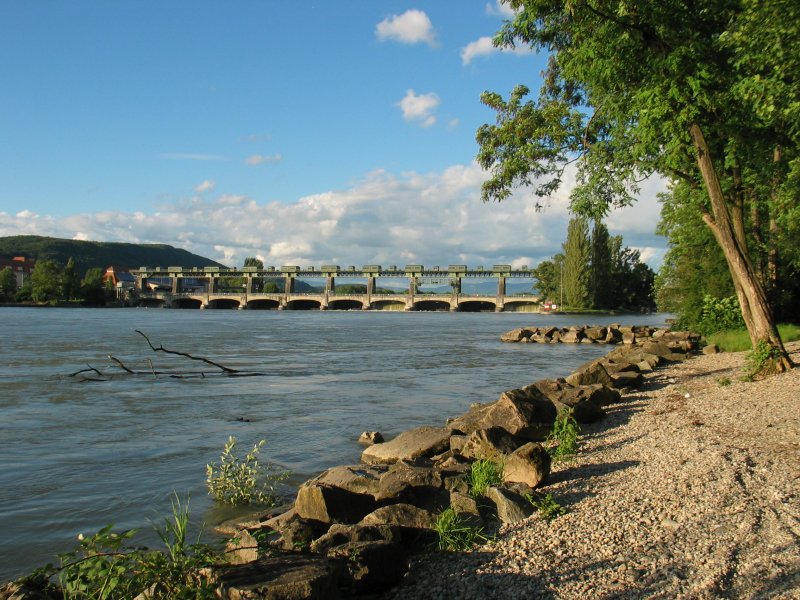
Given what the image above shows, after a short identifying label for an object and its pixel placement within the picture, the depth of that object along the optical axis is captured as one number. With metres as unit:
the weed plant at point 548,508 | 6.84
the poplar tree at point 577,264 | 108.94
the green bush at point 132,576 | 4.92
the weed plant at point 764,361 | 15.03
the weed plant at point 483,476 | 7.99
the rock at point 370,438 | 13.04
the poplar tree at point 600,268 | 111.75
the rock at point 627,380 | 17.28
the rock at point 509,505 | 6.88
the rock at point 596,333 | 50.25
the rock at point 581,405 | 12.58
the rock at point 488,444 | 9.72
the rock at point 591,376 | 16.78
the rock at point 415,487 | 7.87
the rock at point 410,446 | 11.16
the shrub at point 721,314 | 29.00
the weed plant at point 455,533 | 6.33
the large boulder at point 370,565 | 5.67
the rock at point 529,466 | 8.20
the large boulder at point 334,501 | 7.46
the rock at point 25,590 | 5.04
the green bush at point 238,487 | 9.16
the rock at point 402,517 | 6.80
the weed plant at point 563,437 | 9.72
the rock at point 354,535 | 6.36
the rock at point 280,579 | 4.70
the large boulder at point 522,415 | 11.27
